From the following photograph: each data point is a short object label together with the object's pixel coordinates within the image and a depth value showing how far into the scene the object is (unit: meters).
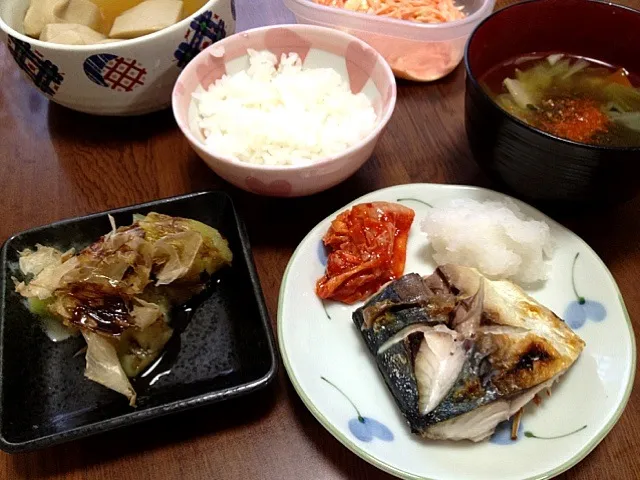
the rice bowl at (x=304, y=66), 0.30
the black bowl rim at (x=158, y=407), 0.24
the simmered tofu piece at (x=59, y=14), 0.37
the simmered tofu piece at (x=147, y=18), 0.37
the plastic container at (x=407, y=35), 0.40
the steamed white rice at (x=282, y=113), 0.33
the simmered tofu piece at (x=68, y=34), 0.35
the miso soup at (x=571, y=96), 0.32
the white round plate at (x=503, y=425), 0.24
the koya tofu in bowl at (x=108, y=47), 0.34
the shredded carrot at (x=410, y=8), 0.44
